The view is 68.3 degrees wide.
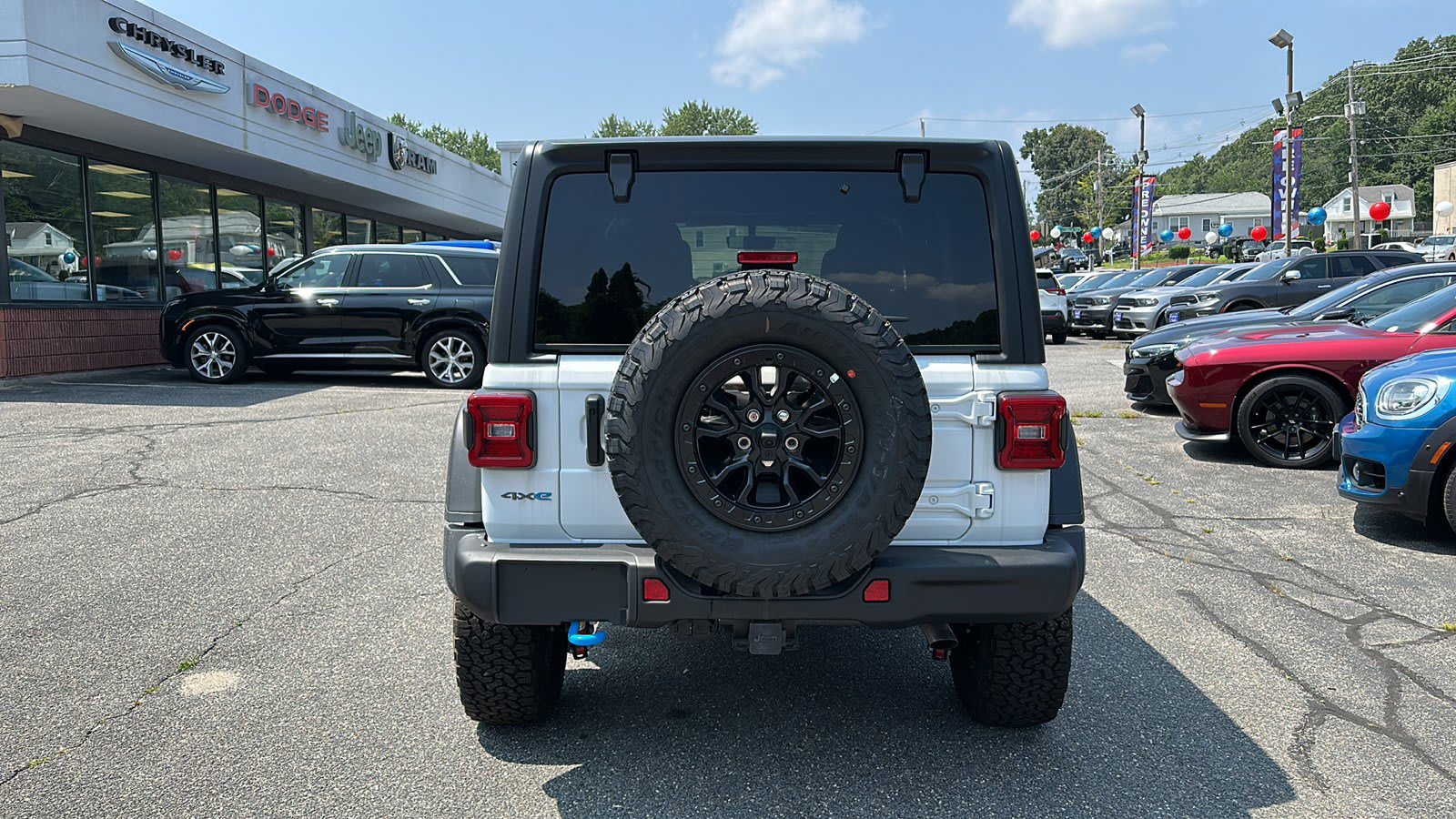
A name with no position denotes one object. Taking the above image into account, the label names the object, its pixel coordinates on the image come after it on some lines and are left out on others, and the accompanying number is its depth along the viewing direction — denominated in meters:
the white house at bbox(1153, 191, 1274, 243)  107.62
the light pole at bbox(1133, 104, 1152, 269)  48.27
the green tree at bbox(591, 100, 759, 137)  75.50
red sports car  8.12
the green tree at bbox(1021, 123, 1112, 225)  136.50
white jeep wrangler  2.82
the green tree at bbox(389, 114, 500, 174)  102.25
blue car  5.79
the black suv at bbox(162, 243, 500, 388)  13.42
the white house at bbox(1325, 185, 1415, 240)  93.94
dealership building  12.86
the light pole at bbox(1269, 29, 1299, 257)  28.97
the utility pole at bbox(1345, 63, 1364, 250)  42.03
